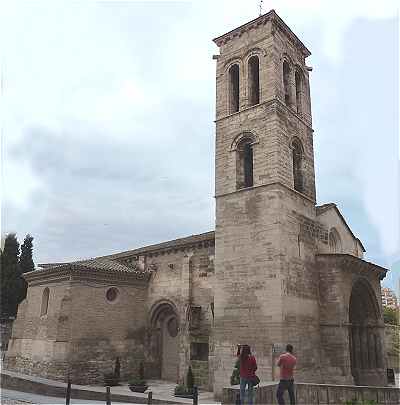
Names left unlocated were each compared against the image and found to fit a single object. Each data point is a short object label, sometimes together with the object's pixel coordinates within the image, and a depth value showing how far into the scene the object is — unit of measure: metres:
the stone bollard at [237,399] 9.70
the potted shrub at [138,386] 17.64
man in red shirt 9.59
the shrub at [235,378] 14.39
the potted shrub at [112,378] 19.75
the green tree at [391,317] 38.72
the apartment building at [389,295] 121.42
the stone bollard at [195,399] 12.69
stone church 16.98
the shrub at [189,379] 18.04
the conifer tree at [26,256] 36.59
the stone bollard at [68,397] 13.46
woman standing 9.61
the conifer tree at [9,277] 33.72
